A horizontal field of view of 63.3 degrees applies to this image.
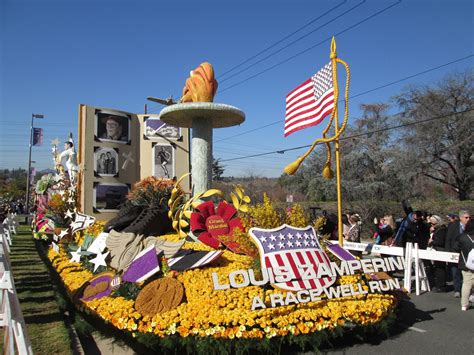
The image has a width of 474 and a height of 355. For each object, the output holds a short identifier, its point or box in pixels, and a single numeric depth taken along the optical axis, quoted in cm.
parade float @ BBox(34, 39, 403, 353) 454
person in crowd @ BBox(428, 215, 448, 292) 816
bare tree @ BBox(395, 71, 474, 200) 2538
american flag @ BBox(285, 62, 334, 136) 718
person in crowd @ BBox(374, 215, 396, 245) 1008
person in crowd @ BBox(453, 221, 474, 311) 646
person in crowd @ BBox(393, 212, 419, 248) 888
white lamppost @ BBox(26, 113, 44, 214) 4012
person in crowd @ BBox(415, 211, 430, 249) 893
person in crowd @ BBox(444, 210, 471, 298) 766
